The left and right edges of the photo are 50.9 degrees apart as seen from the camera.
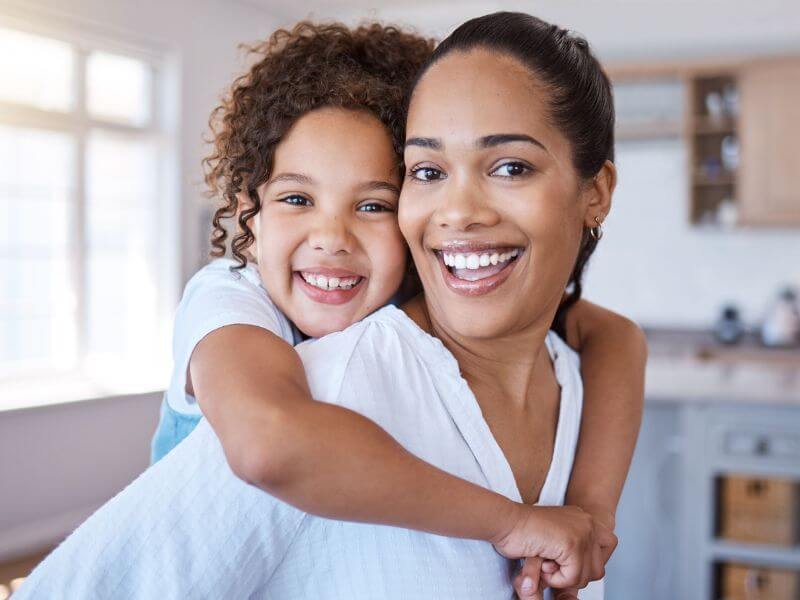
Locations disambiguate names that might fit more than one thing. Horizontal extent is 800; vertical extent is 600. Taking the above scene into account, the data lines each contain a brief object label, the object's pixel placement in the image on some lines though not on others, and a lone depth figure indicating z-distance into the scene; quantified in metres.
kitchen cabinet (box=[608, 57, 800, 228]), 6.20
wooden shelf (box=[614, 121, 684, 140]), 6.57
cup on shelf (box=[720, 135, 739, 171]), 6.41
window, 5.21
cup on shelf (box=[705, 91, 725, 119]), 6.43
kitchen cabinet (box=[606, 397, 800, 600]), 3.16
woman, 0.84
